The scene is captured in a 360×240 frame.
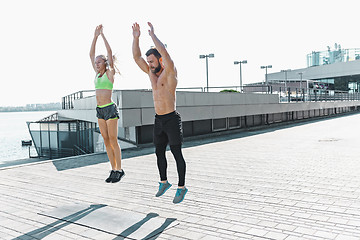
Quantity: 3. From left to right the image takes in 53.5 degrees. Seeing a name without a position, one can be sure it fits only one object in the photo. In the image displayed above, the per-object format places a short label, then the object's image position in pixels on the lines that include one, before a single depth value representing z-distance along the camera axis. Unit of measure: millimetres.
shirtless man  4809
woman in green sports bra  5973
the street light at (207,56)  29250
